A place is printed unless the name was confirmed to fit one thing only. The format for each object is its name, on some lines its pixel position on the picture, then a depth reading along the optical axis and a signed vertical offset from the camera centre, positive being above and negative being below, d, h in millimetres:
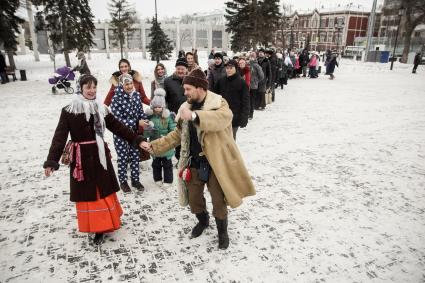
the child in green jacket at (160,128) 4758 -1077
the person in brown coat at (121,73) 5078 -303
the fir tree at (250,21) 34094 +5057
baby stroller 13211 -832
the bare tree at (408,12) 33094 +6379
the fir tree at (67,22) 22969 +3105
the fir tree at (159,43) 33906 +2121
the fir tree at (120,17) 36500 +5543
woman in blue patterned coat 4461 -856
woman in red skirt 3182 -1049
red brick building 66875 +8874
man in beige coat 2875 -929
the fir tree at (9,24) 18391 +2232
